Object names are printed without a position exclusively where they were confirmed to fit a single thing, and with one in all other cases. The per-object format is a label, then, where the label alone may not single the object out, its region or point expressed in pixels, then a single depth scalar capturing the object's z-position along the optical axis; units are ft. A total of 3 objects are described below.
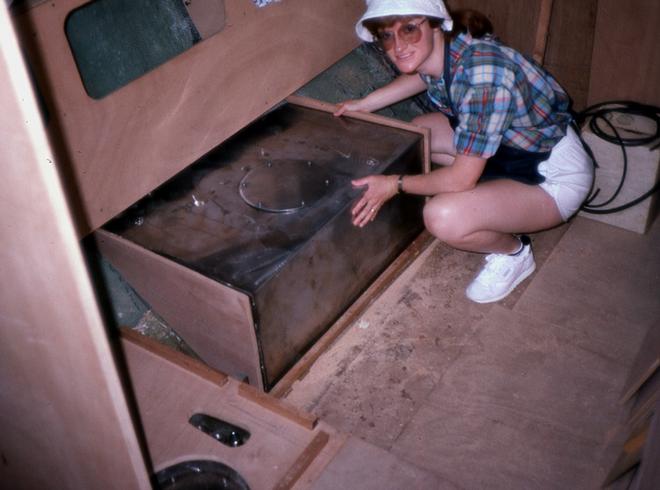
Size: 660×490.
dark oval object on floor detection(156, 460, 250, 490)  3.70
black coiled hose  5.81
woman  4.52
